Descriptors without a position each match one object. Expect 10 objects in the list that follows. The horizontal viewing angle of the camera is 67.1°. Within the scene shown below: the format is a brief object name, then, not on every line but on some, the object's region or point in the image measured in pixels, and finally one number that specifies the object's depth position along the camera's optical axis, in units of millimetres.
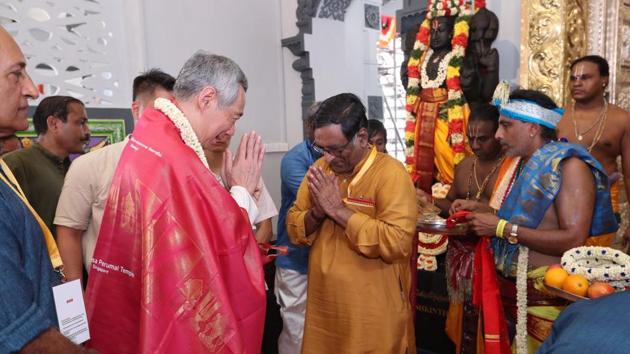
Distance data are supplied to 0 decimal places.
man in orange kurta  2023
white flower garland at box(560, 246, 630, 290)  1671
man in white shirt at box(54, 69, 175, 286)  2053
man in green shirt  2693
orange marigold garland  4184
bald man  995
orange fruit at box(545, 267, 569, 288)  1754
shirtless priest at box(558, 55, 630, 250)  3422
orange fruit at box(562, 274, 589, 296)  1657
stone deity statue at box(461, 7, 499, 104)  4145
